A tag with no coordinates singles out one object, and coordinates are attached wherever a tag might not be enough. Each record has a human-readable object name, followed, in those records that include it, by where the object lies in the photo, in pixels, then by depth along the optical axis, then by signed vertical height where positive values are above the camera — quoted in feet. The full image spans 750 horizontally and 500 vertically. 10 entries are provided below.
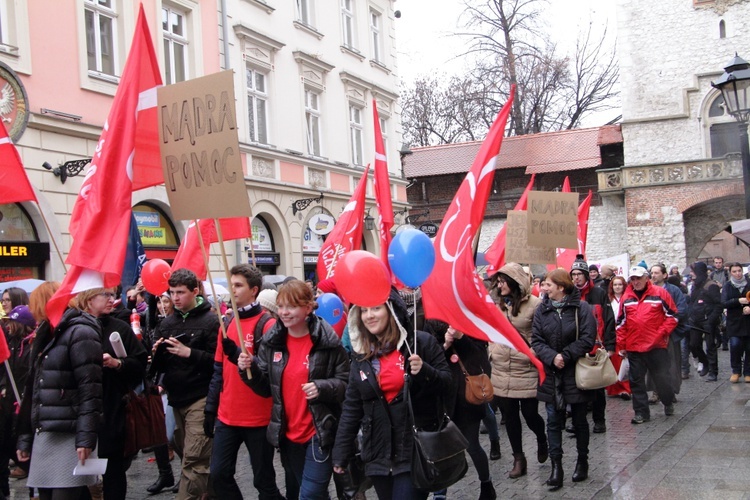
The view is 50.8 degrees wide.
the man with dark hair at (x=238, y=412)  17.22 -3.20
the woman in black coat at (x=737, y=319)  39.93 -4.37
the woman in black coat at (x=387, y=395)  14.21 -2.55
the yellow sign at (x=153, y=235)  52.44 +2.65
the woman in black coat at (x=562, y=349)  21.56 -2.89
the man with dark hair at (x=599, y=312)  25.78 -2.43
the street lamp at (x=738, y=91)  32.96 +6.00
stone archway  105.50 +2.15
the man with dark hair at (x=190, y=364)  18.97 -2.26
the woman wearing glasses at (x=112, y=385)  17.33 -2.43
